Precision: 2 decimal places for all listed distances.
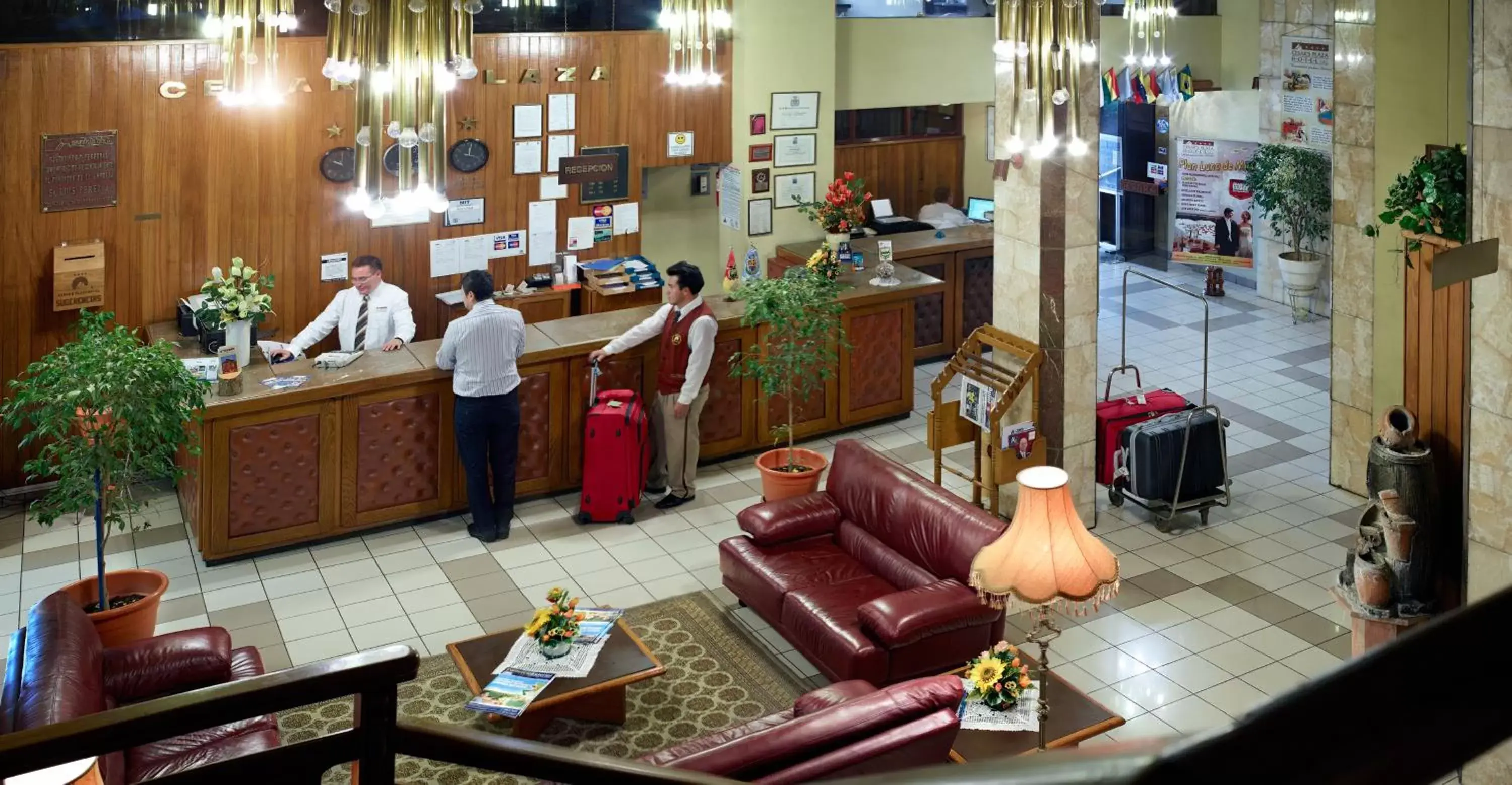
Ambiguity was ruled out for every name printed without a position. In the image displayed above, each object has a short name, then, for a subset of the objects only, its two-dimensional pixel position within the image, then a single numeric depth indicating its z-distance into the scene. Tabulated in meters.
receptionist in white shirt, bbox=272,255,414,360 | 10.02
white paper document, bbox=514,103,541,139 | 11.40
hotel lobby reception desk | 8.63
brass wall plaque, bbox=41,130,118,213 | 9.39
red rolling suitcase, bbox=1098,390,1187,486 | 9.34
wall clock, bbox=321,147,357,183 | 10.52
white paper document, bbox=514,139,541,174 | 11.49
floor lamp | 5.50
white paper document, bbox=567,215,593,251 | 11.90
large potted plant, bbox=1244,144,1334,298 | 14.48
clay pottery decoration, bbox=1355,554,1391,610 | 6.95
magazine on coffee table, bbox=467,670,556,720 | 6.27
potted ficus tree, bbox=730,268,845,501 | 9.08
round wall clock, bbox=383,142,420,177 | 10.63
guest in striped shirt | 8.70
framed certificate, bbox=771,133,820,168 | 12.66
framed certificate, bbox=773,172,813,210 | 12.77
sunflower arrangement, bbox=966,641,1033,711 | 5.89
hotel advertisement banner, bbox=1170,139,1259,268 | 15.63
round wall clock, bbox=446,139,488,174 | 11.20
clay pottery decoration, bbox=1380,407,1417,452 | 7.87
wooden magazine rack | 8.62
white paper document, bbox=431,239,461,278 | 11.30
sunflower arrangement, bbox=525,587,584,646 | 6.61
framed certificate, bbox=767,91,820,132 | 12.55
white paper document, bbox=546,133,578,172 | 11.62
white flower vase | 9.02
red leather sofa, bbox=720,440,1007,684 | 6.69
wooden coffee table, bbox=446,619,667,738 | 6.46
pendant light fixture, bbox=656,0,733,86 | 6.09
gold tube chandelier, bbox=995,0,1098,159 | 4.53
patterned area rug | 6.67
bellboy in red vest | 9.34
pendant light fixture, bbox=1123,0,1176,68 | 11.00
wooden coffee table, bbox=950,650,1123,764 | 5.66
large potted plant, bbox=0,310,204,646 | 6.97
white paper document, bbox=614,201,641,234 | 12.08
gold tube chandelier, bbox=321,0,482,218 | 3.04
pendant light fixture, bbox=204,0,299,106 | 3.81
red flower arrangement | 12.19
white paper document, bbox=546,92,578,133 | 11.52
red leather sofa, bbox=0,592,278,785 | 5.28
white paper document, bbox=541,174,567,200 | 11.66
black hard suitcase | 9.06
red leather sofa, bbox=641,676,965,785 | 4.92
